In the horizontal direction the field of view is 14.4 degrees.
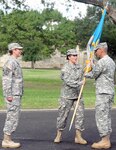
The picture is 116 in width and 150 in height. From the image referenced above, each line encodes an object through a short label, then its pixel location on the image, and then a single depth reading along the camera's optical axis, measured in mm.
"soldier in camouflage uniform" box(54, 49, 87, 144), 8867
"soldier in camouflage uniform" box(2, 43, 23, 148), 8461
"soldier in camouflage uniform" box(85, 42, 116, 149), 8469
